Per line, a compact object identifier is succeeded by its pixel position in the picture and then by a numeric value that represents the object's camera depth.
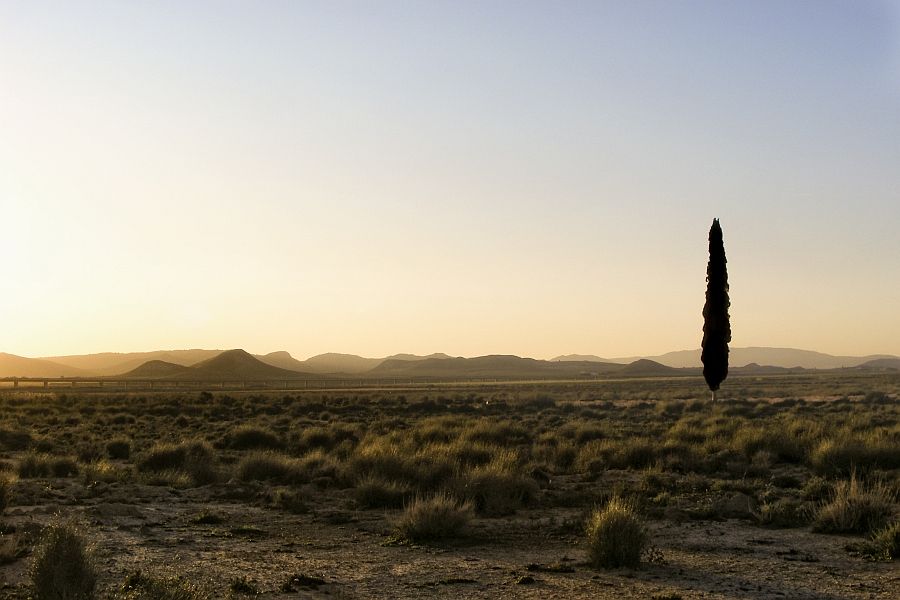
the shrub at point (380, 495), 16.50
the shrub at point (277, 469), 19.88
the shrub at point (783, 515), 13.98
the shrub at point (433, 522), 13.12
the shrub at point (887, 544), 11.20
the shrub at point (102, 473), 19.33
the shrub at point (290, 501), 16.14
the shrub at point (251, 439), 27.52
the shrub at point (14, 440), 27.92
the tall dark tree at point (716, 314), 45.31
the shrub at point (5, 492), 14.81
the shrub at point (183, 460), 19.88
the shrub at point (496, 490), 15.63
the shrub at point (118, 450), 25.08
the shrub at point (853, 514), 13.16
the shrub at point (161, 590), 7.82
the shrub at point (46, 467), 20.12
